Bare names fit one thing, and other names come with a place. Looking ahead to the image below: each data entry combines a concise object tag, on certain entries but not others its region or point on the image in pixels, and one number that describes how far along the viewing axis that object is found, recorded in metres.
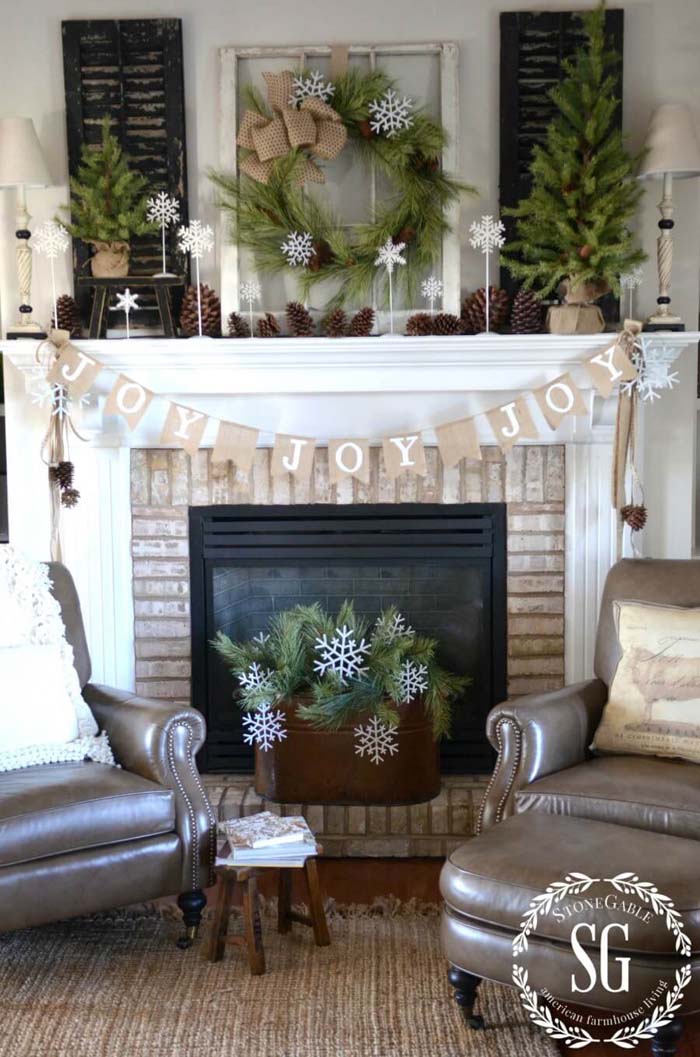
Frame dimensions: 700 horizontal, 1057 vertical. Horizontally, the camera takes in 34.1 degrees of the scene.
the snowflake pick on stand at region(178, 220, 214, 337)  3.31
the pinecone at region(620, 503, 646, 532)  3.31
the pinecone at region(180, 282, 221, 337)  3.40
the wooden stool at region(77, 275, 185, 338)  3.37
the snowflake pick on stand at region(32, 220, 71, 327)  3.35
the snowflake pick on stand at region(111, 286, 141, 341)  3.36
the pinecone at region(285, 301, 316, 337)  3.36
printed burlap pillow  2.74
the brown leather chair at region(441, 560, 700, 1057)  2.08
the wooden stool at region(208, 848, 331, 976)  2.53
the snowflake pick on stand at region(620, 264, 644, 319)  3.31
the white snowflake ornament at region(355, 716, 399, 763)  3.23
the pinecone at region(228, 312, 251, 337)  3.41
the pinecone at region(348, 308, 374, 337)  3.34
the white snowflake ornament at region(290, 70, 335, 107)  3.35
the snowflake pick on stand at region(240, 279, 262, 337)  3.38
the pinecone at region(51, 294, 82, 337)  3.42
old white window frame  3.38
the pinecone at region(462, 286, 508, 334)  3.37
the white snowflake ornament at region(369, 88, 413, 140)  3.35
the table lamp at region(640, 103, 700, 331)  3.21
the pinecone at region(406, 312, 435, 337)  3.35
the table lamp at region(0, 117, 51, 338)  3.28
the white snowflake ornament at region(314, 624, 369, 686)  3.25
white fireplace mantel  3.31
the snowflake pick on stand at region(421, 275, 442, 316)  3.37
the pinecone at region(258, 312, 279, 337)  3.38
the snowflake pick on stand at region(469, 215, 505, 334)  3.28
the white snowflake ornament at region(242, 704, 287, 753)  3.27
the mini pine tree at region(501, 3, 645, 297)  3.18
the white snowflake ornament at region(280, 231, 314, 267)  3.38
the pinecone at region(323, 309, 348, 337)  3.36
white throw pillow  2.78
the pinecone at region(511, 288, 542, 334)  3.34
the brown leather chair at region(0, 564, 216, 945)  2.46
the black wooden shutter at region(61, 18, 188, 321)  3.41
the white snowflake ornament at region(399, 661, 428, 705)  3.23
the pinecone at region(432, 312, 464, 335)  3.35
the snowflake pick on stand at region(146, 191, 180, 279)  3.40
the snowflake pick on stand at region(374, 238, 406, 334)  3.32
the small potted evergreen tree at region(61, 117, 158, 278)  3.32
